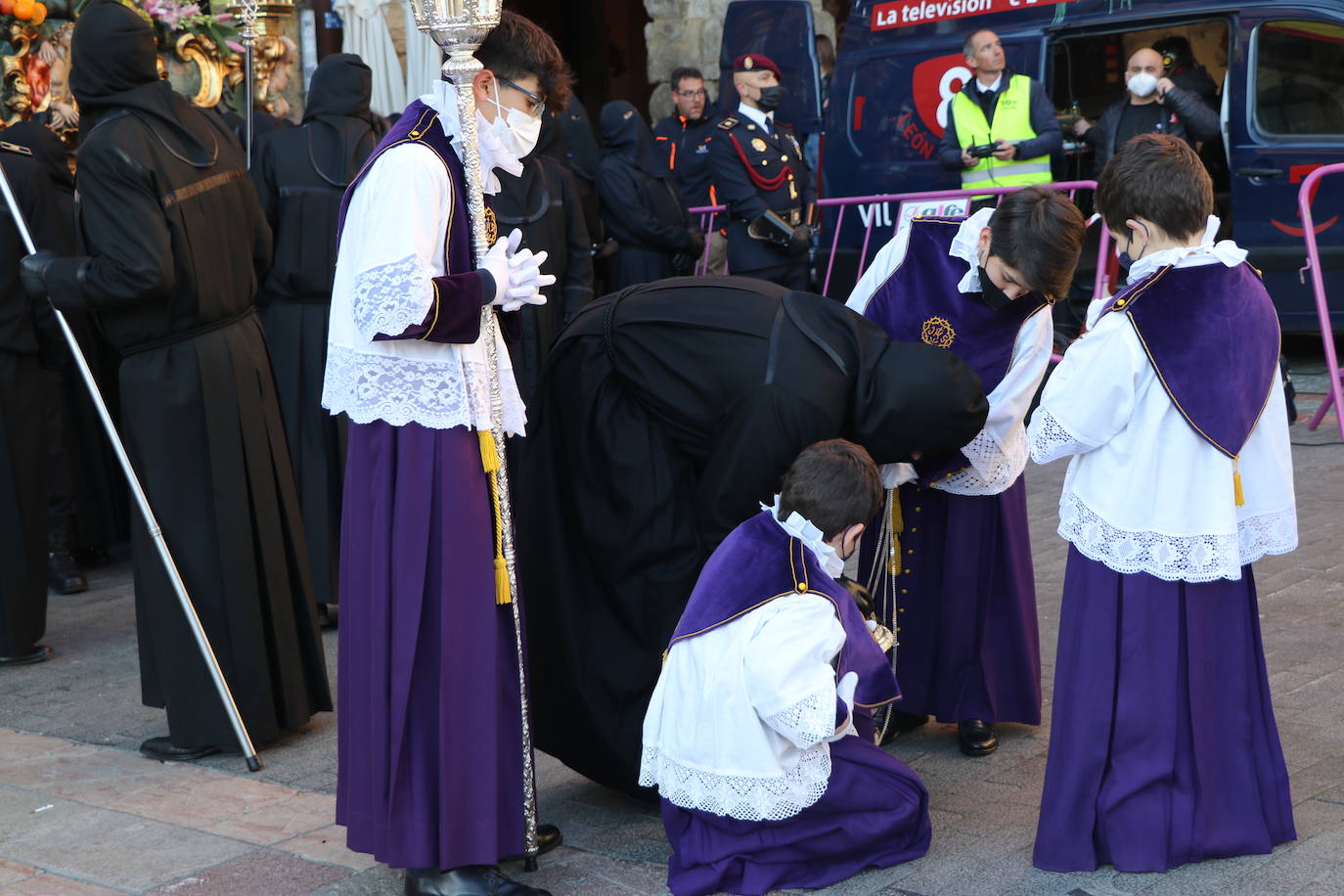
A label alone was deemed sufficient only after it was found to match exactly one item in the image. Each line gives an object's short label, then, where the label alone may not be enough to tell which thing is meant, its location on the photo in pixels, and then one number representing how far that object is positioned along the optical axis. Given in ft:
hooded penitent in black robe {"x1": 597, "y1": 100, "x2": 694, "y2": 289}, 29.37
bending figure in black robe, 11.73
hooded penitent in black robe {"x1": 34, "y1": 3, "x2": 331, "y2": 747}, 13.96
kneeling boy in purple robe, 10.82
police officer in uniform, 29.58
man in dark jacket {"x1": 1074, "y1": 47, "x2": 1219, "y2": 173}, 28.35
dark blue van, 28.32
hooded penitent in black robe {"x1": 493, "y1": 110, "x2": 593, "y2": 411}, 21.59
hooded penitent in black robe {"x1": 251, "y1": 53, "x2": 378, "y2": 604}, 19.49
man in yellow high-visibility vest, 29.27
